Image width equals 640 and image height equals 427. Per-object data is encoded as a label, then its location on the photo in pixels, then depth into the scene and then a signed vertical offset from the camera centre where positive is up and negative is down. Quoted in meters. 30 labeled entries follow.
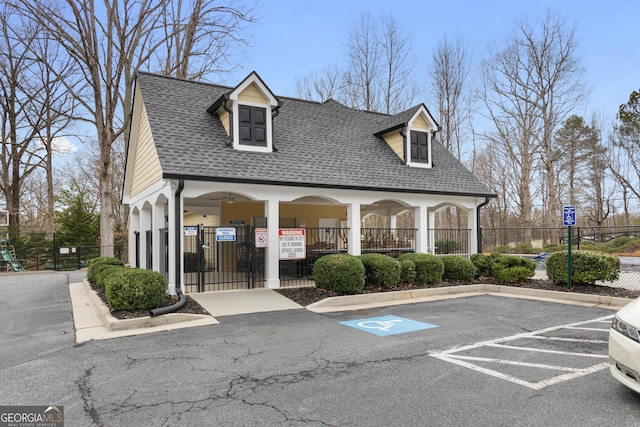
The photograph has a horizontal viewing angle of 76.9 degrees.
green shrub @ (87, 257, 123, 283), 12.63 -1.14
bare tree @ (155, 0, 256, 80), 23.27 +11.63
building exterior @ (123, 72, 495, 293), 10.96 +1.97
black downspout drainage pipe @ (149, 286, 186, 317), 7.73 -1.56
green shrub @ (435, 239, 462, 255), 19.50 -1.20
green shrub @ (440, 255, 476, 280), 12.29 -1.28
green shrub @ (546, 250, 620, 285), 10.48 -1.14
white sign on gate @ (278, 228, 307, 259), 11.38 -0.41
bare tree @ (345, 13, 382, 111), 29.84 +12.88
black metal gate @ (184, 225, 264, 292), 10.56 -1.03
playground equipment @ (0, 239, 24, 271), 22.74 -1.47
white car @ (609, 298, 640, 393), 3.75 -1.19
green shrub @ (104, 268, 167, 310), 7.80 -1.18
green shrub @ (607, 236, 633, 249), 23.70 -1.09
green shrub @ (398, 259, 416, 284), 11.38 -1.25
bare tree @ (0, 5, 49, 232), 26.50 +7.22
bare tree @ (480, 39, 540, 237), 28.73 +7.08
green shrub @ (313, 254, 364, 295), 9.98 -1.18
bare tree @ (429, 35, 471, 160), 30.31 +11.07
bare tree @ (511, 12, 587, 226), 27.12 +10.49
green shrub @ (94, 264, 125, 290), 10.59 -1.15
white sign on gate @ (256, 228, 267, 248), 11.11 -0.26
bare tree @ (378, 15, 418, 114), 29.45 +13.79
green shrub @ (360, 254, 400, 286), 10.73 -1.15
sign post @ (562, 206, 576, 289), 10.33 +0.22
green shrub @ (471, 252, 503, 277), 12.78 -1.22
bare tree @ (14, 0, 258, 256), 20.86 +9.49
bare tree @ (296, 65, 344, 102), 31.00 +11.51
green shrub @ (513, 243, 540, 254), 25.09 -1.52
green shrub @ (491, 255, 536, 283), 12.00 -1.31
